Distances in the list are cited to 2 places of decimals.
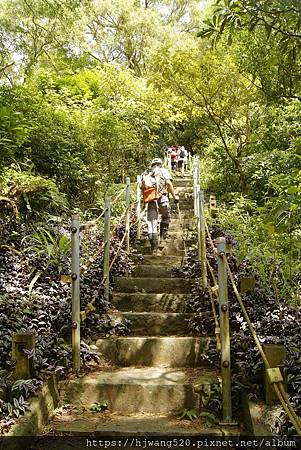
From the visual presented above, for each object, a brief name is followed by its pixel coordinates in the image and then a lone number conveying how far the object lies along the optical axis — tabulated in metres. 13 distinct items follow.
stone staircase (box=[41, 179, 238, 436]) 3.43
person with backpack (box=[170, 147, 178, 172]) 17.86
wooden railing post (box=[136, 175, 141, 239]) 8.02
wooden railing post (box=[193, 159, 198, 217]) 8.91
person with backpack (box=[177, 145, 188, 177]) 17.58
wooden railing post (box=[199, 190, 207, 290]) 5.47
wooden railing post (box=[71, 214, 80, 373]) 4.04
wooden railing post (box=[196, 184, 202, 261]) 6.31
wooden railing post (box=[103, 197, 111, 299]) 5.34
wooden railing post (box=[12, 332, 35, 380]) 3.54
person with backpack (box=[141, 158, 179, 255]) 7.09
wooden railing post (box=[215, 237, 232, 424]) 3.46
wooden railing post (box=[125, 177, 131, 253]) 6.82
